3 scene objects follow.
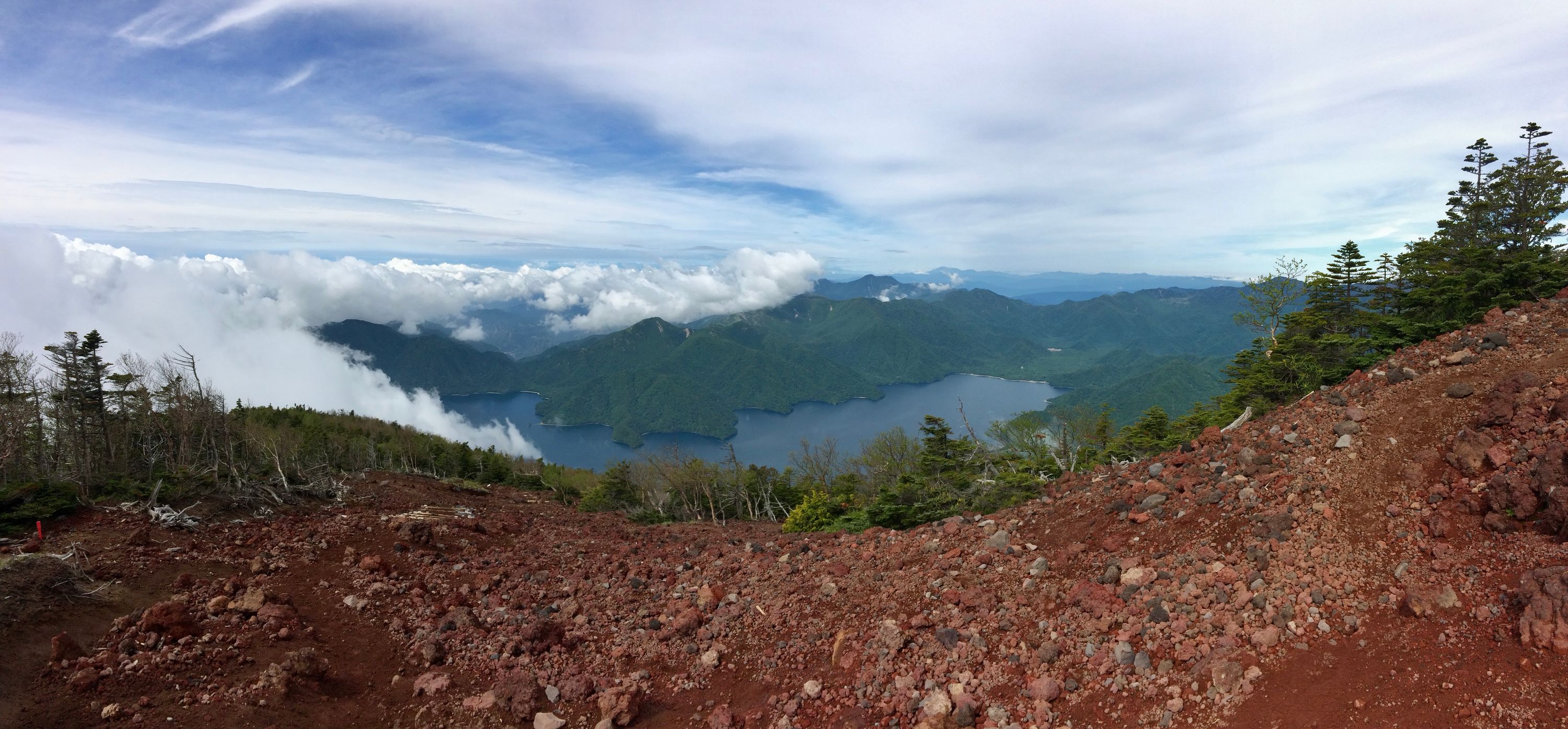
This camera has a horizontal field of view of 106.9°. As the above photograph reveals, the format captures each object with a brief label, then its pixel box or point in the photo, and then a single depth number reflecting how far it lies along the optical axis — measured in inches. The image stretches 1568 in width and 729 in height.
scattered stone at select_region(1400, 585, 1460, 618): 225.3
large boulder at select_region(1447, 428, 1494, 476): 293.4
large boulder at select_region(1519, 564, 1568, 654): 190.5
